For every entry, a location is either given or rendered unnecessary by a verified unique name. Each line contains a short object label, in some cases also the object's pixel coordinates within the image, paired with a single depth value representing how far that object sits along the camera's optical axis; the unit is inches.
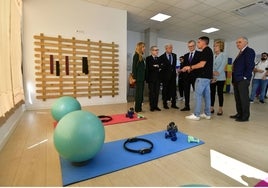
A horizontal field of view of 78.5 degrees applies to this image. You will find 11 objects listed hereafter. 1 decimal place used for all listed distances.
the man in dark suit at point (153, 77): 156.0
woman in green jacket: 145.2
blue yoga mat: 55.4
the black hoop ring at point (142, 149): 70.3
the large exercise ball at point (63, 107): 98.3
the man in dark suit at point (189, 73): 142.8
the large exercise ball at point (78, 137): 54.7
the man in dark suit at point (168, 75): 163.0
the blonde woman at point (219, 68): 140.6
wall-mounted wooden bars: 168.1
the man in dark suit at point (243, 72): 116.3
